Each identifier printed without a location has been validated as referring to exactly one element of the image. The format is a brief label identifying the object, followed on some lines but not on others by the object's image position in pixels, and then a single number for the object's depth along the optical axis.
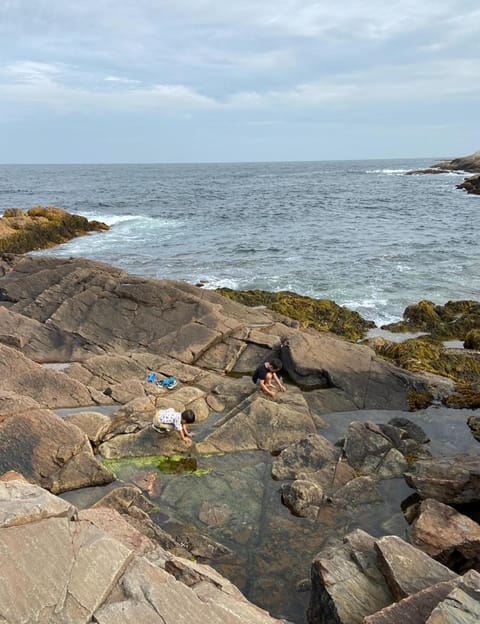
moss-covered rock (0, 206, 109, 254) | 47.06
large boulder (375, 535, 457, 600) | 7.30
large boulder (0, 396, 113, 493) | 11.80
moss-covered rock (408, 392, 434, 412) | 16.44
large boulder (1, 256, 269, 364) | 19.84
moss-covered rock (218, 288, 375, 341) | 24.66
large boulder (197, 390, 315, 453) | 13.57
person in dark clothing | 15.83
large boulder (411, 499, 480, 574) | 9.20
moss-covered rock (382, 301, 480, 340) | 24.47
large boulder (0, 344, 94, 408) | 15.28
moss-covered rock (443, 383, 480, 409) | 16.36
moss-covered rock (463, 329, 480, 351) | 22.10
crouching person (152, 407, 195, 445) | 13.29
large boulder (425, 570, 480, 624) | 6.00
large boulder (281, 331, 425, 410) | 16.70
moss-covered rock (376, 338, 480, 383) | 19.50
